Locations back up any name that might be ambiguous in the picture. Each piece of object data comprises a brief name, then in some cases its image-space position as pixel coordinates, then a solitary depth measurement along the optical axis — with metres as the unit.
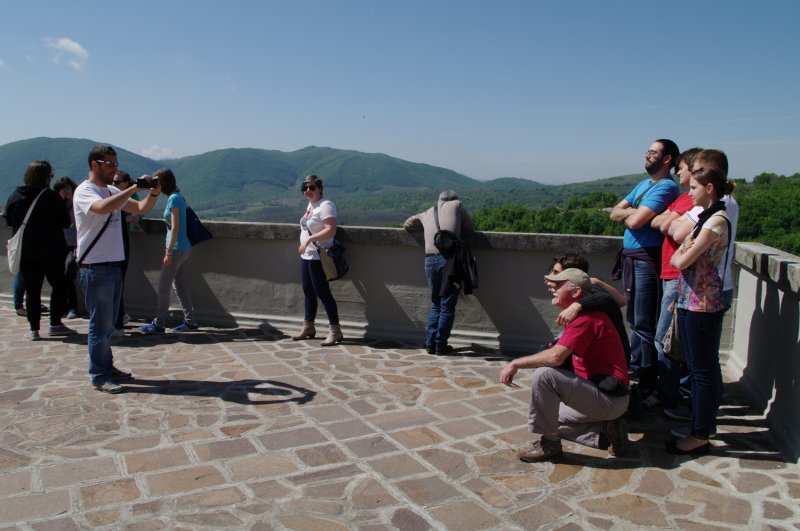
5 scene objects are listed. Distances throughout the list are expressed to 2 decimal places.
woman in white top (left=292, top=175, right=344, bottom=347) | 7.30
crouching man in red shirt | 4.11
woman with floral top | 4.19
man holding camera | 5.48
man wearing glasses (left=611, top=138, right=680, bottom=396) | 5.34
